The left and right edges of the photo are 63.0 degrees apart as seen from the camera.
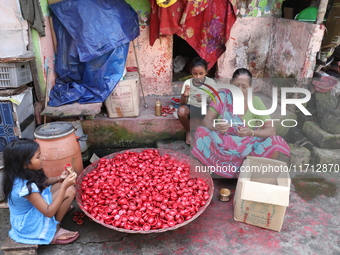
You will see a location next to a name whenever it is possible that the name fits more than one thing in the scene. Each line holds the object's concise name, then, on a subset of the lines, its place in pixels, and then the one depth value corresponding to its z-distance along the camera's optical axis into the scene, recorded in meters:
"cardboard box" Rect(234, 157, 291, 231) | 2.34
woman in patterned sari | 3.03
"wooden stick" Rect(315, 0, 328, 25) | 3.70
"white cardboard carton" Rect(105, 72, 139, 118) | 3.76
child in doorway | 3.59
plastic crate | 3.06
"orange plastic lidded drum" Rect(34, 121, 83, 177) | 2.90
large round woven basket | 2.24
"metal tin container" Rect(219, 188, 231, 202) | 2.96
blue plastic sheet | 3.65
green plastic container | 3.92
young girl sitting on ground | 2.07
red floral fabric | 4.03
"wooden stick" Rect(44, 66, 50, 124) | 3.73
